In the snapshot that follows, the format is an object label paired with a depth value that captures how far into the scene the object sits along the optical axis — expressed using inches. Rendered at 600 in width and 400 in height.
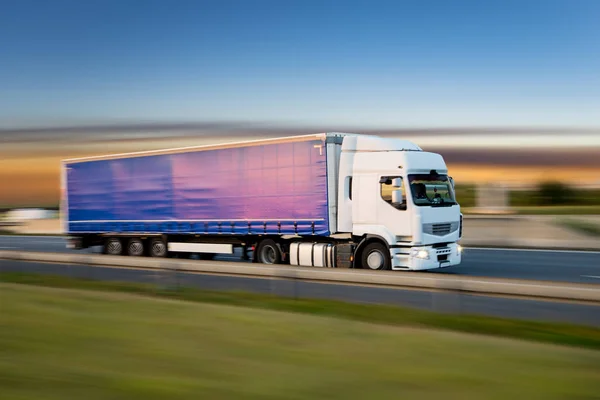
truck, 730.2
